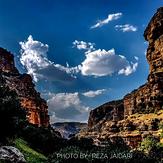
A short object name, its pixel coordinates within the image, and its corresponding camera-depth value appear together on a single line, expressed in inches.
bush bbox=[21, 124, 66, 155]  1616.8
